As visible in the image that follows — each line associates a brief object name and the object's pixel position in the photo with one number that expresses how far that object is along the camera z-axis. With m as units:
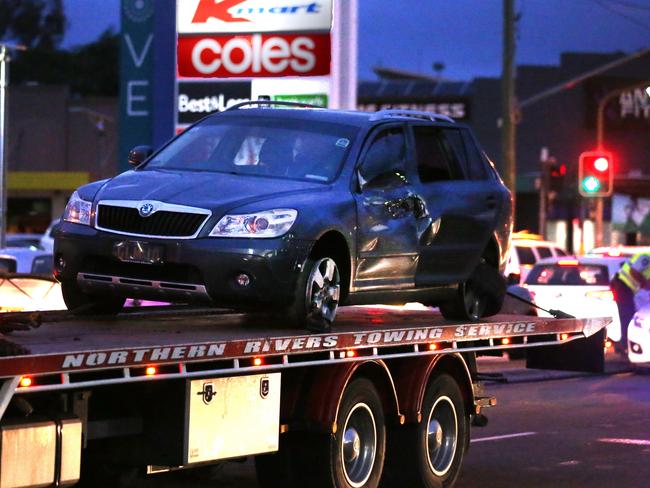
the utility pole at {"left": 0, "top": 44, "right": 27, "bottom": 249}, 42.38
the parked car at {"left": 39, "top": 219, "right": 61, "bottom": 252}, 43.31
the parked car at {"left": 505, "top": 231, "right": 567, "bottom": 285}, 35.09
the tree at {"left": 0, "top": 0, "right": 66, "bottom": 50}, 115.88
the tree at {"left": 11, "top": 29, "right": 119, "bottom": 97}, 109.94
